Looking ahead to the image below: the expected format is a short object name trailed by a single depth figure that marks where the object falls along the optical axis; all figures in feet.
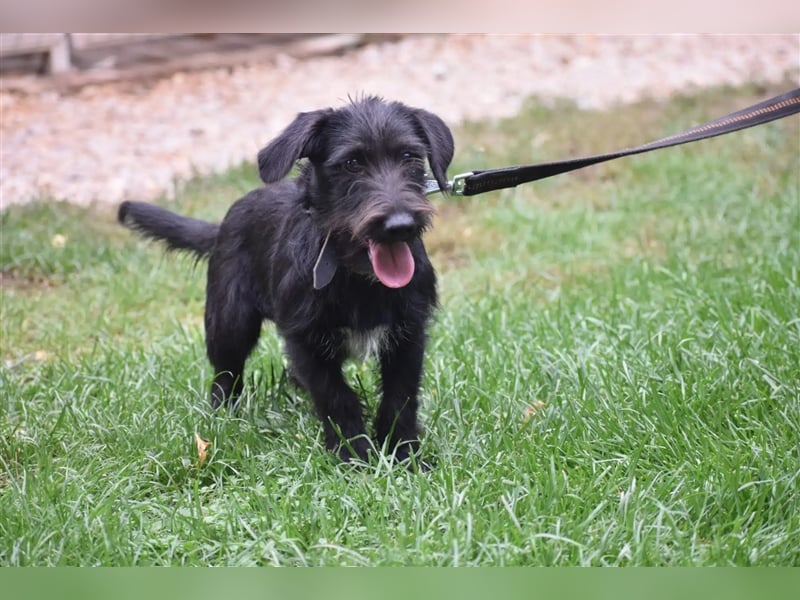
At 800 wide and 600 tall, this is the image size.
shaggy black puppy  10.21
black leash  10.55
